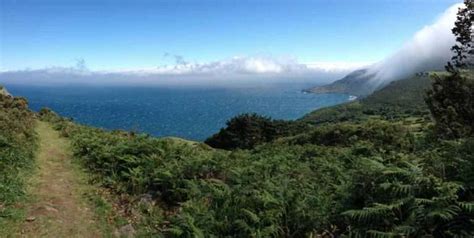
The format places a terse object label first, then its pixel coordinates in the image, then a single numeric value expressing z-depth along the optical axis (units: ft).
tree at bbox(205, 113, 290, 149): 260.54
